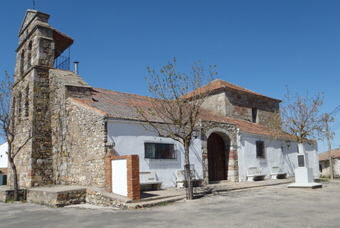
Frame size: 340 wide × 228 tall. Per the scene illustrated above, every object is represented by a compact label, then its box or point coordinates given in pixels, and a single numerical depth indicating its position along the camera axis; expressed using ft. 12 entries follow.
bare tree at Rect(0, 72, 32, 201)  44.04
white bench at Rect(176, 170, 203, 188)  45.47
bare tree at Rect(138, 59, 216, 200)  37.42
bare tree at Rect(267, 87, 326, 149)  57.21
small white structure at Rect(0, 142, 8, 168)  113.29
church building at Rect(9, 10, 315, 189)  41.47
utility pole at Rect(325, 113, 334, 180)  59.06
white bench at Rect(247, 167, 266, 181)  56.85
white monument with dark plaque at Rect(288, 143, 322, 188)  47.14
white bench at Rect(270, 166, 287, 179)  62.44
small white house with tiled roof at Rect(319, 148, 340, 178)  94.87
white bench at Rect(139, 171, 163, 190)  41.59
